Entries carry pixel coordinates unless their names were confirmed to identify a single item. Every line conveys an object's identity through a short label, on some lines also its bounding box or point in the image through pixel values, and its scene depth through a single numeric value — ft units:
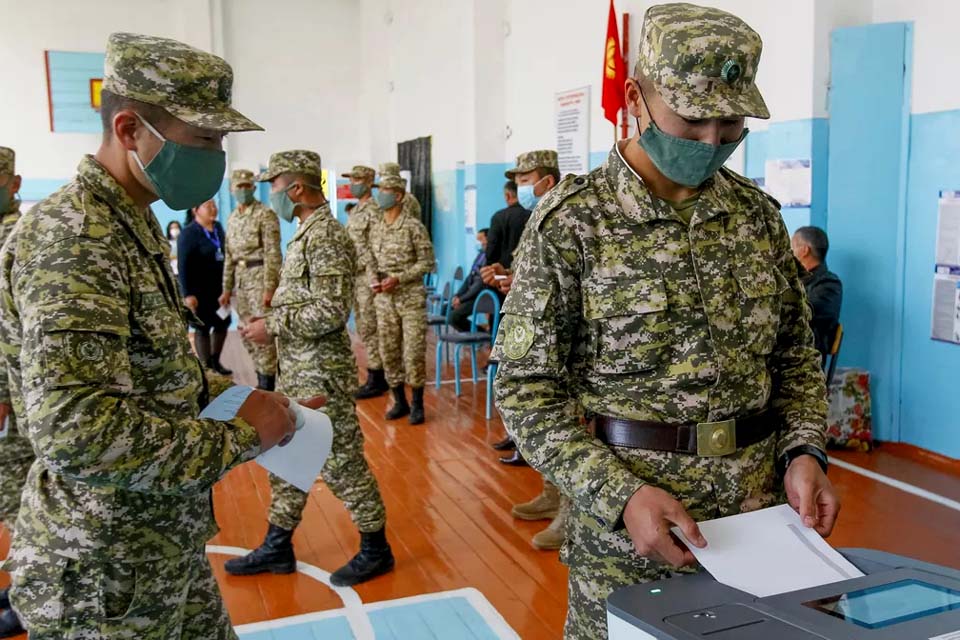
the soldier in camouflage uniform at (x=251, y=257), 19.33
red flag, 19.15
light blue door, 13.91
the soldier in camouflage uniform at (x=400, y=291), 18.34
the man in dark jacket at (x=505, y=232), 16.61
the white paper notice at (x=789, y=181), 14.79
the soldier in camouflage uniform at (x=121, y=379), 3.99
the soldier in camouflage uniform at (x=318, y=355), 9.99
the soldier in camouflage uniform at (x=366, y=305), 20.84
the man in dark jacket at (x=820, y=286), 13.84
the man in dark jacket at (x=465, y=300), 20.11
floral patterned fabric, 14.52
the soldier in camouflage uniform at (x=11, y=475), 8.62
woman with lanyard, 22.13
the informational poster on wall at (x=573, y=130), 21.68
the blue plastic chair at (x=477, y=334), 17.79
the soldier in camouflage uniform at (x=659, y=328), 4.34
